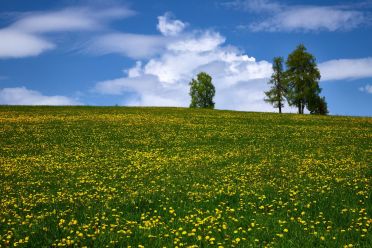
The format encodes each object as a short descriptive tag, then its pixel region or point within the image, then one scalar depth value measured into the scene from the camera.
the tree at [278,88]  76.50
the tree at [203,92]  103.94
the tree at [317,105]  74.69
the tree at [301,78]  73.56
